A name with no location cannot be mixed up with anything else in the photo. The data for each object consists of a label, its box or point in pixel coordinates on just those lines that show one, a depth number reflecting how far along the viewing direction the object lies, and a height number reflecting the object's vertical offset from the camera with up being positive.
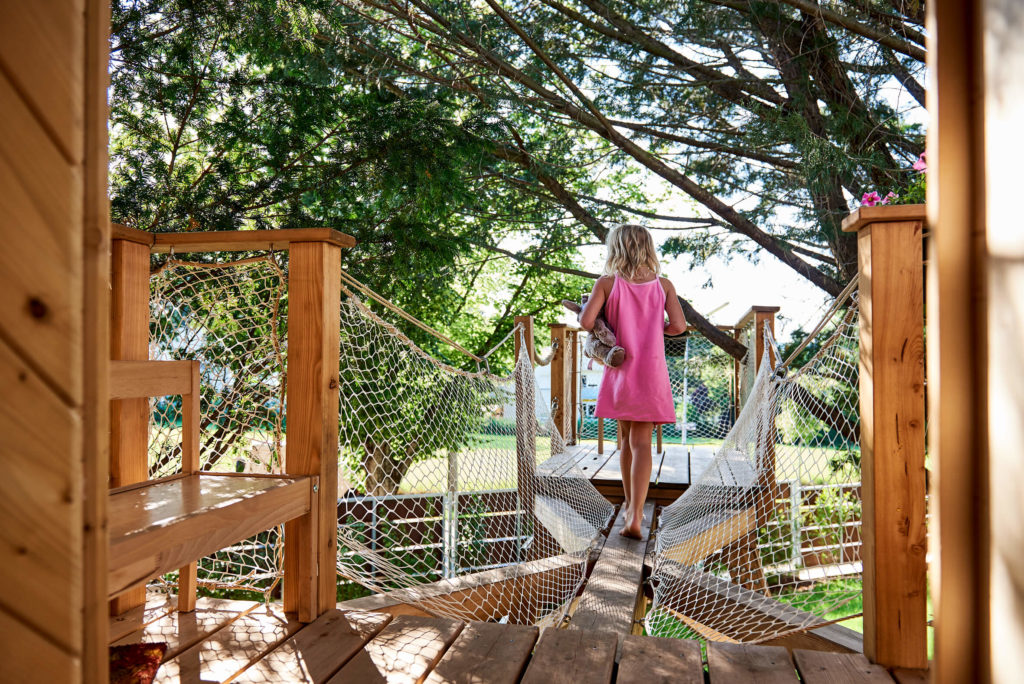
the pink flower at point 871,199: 2.51 +0.60
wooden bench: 0.88 -0.23
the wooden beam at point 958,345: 0.52 +0.01
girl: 2.51 +0.10
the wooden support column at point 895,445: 1.19 -0.16
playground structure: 1.18 -0.26
